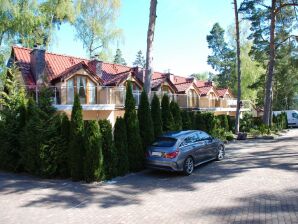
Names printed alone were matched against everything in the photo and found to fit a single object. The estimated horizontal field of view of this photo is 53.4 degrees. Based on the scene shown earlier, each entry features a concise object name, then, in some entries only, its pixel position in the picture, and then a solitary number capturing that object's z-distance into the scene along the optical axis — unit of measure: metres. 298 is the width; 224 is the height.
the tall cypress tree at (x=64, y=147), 10.70
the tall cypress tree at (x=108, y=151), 10.65
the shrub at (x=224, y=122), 24.17
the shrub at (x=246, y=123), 27.30
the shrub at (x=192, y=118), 17.25
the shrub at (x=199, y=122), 18.28
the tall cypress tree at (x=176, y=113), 15.08
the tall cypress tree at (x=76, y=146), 10.32
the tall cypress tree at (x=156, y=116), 13.49
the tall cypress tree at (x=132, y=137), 11.82
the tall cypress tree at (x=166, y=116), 14.44
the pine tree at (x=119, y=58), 87.39
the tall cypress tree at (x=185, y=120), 16.50
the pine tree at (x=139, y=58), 95.64
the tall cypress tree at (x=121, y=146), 11.15
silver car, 10.57
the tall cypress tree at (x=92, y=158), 10.08
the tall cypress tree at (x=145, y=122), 12.68
